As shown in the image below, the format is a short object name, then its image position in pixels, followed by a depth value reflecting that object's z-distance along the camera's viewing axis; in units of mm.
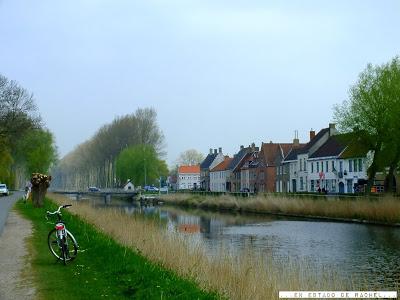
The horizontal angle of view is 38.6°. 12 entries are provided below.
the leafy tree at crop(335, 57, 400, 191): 46125
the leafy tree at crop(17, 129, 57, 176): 65000
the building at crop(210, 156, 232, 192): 119750
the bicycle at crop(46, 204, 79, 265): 13375
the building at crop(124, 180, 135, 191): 101688
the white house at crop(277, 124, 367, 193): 67994
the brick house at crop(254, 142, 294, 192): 89750
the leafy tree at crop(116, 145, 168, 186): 93500
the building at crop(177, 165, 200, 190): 156250
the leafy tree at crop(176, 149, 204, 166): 171462
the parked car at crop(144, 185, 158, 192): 101625
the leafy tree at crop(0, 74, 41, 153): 46062
